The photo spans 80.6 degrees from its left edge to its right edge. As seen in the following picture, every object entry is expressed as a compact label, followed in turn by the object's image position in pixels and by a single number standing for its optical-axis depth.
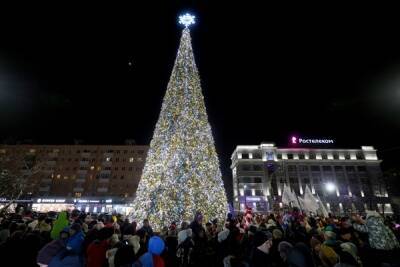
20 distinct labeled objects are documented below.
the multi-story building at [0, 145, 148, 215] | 65.12
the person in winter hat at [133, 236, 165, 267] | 4.77
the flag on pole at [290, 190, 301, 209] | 23.38
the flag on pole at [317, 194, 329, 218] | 20.52
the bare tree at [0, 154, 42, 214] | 33.66
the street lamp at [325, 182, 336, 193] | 65.93
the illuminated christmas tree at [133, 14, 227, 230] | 13.21
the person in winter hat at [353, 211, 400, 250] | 7.07
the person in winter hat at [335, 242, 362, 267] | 4.33
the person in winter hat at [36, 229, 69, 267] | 5.29
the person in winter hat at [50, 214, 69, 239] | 8.17
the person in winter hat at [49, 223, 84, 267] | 4.71
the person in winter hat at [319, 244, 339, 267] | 4.62
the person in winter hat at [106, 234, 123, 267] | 5.51
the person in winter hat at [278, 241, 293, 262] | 5.41
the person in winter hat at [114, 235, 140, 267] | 4.25
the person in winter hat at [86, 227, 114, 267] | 5.43
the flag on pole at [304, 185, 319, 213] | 21.86
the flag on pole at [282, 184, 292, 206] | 24.20
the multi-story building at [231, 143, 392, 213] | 65.31
